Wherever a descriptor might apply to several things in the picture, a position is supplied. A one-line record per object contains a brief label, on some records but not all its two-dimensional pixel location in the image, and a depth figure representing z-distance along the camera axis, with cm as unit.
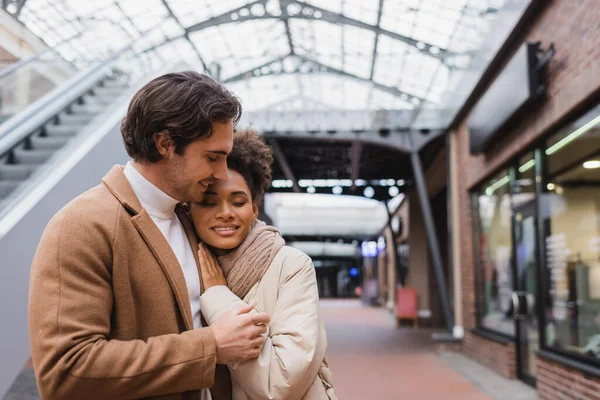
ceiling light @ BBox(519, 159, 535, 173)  698
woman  148
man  123
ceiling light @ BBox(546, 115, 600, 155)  527
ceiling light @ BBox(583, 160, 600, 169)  533
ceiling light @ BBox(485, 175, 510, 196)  819
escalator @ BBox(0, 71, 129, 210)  398
